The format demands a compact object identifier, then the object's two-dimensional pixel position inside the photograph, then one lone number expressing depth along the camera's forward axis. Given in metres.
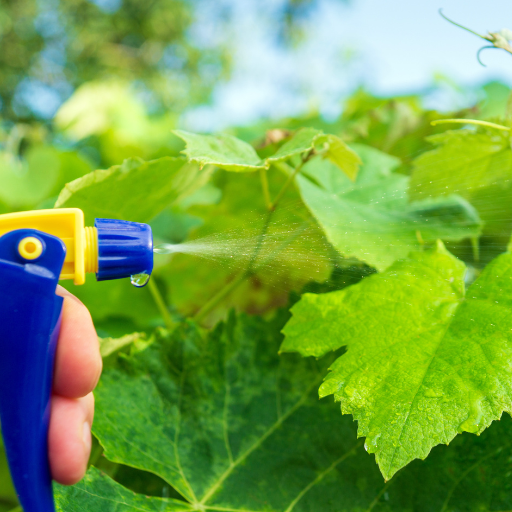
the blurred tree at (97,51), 9.85
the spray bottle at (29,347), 0.31
